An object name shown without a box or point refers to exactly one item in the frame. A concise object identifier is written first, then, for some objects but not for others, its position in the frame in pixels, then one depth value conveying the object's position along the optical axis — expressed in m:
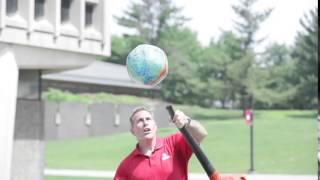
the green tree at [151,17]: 84.19
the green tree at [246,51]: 65.81
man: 4.81
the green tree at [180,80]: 72.99
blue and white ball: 5.34
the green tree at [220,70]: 67.50
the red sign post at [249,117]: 26.72
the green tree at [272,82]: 66.75
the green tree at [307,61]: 68.38
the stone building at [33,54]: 19.11
